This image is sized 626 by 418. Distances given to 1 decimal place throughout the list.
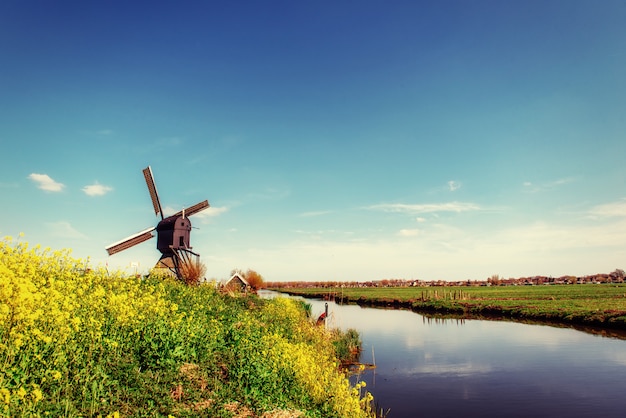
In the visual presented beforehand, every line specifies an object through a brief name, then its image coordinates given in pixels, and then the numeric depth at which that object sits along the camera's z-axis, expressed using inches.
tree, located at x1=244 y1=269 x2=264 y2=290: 2070.7
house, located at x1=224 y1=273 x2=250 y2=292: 1692.8
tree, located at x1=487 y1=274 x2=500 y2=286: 6264.8
